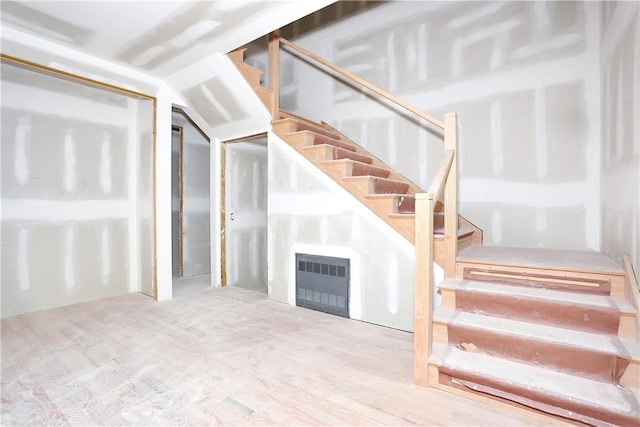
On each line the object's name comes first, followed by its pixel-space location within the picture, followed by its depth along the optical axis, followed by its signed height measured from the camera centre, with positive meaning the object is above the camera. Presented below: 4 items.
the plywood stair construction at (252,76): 3.07 +1.36
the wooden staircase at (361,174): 2.64 +0.33
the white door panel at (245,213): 4.18 -0.10
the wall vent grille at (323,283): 3.01 -0.79
